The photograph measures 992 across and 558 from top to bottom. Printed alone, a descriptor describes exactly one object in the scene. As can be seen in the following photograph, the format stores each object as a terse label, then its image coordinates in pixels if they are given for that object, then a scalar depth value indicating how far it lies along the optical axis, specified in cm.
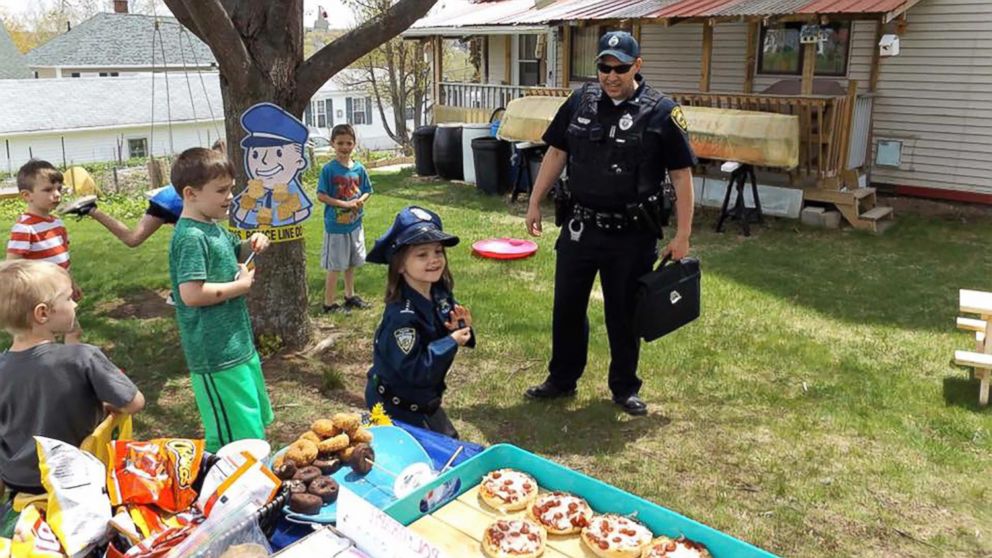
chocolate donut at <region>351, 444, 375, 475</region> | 255
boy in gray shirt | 230
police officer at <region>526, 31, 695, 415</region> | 396
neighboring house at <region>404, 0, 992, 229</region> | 959
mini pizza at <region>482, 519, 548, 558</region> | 205
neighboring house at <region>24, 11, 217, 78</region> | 4088
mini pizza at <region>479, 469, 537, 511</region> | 227
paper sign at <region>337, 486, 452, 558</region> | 188
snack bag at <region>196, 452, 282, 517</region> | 216
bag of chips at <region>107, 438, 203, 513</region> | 218
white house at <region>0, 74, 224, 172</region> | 3231
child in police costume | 298
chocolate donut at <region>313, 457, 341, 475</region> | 251
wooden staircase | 944
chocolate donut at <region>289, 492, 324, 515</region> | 226
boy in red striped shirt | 448
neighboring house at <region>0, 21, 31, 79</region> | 4297
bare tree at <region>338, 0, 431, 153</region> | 3172
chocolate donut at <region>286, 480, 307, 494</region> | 232
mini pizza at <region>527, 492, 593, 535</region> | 221
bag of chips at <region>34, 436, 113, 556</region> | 204
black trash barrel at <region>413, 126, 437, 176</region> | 1405
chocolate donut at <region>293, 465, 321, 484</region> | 242
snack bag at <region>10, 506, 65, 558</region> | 198
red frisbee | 798
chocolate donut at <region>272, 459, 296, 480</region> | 245
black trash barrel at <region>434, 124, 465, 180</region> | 1342
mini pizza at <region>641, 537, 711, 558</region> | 205
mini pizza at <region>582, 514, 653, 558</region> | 205
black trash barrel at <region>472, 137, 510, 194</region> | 1188
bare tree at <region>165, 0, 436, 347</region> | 458
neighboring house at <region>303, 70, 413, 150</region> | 4300
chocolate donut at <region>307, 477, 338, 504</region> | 233
